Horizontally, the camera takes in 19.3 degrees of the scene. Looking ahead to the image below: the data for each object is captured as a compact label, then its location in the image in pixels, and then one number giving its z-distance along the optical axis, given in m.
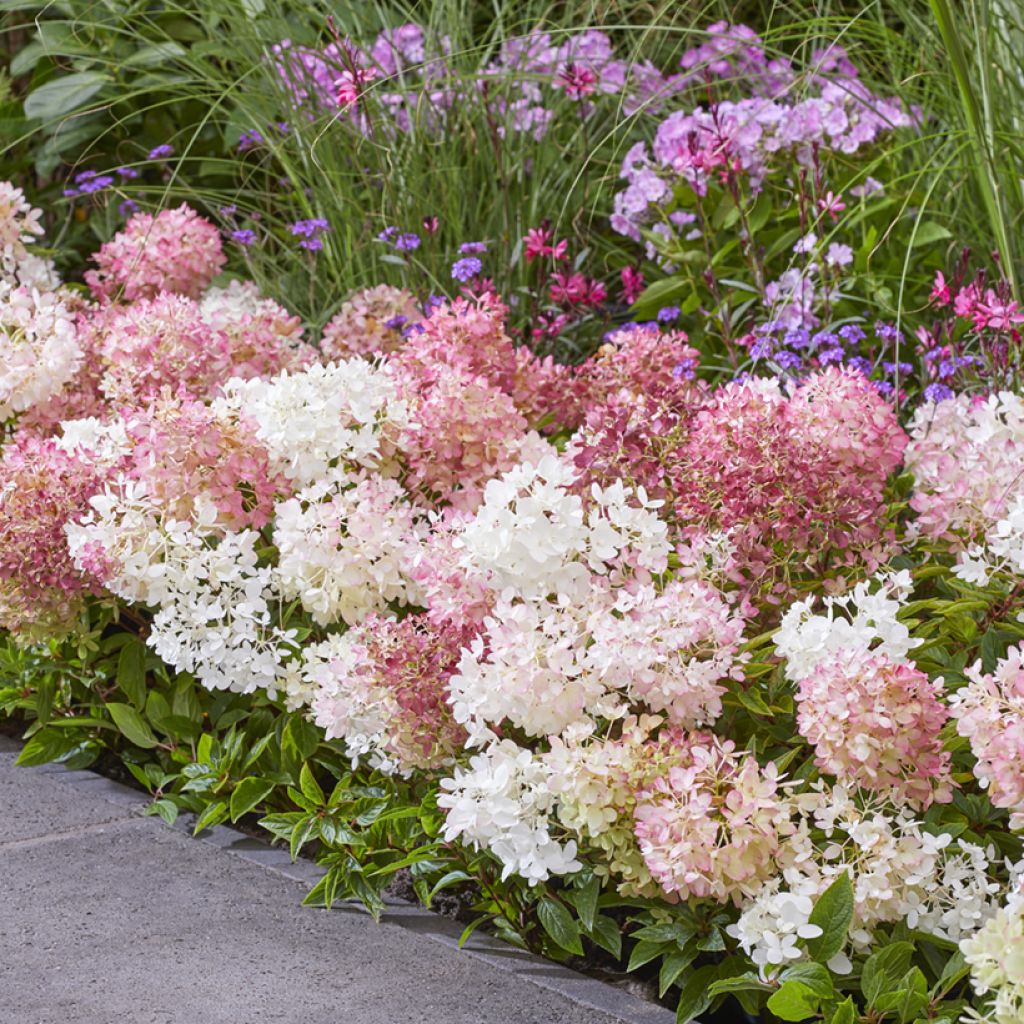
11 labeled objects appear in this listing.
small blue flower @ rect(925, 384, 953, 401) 5.84
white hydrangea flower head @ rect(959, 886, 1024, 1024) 2.96
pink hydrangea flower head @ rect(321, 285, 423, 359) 6.87
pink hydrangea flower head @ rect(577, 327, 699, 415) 5.76
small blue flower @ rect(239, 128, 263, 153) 7.88
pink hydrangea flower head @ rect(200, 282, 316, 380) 6.33
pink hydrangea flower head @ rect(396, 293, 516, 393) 5.57
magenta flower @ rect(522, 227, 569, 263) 6.36
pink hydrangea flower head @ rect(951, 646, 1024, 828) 3.43
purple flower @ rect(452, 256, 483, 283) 6.54
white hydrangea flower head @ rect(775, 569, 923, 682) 3.75
